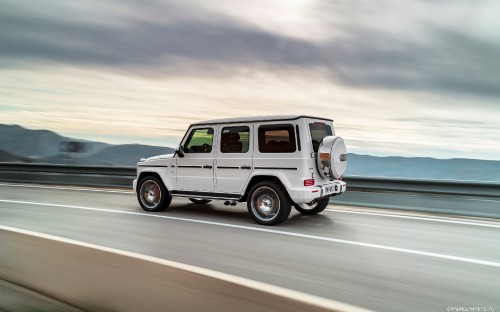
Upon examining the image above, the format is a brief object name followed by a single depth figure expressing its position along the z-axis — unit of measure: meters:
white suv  8.23
